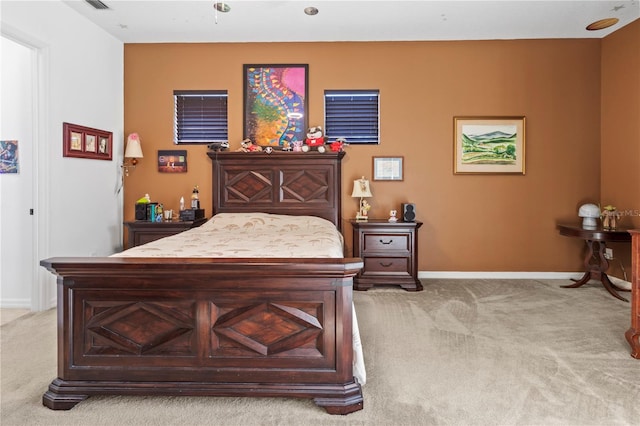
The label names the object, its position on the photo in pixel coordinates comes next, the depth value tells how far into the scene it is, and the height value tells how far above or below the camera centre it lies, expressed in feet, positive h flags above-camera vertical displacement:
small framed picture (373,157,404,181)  15.79 +1.55
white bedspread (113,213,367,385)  7.88 -0.89
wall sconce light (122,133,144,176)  15.20 +2.28
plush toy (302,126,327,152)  15.21 +2.60
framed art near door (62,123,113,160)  12.67 +2.23
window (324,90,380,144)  15.94 +3.73
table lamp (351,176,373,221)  15.14 +0.51
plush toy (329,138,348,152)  15.29 +2.37
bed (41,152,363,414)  6.29 -2.02
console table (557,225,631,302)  12.95 -1.40
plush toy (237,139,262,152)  15.44 +2.36
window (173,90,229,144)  16.08 +3.73
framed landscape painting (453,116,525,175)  15.67 +2.48
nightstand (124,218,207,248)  14.14 -0.84
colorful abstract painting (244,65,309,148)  15.84 +4.20
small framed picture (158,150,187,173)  16.01 +1.85
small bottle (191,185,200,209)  15.44 +0.30
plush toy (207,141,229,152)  15.47 +2.38
